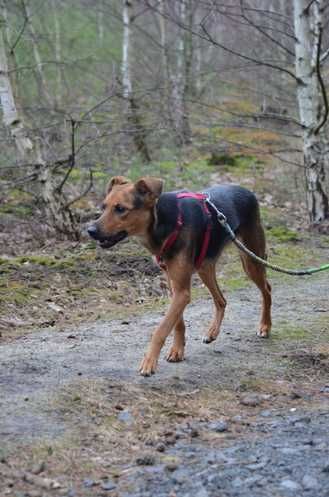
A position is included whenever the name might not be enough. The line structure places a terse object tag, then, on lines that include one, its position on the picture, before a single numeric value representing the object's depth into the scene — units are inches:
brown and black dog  232.8
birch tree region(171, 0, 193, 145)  580.1
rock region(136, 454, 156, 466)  167.3
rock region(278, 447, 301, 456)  170.0
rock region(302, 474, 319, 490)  151.1
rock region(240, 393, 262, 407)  212.1
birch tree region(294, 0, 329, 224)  468.4
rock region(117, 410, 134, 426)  194.2
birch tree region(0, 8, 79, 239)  422.9
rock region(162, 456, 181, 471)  164.1
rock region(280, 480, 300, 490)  151.1
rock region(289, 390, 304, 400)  218.7
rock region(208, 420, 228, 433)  191.5
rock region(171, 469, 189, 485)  157.3
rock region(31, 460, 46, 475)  162.4
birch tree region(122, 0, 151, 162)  543.2
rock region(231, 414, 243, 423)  199.0
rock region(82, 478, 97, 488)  156.6
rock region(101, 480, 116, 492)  154.6
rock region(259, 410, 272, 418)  202.7
